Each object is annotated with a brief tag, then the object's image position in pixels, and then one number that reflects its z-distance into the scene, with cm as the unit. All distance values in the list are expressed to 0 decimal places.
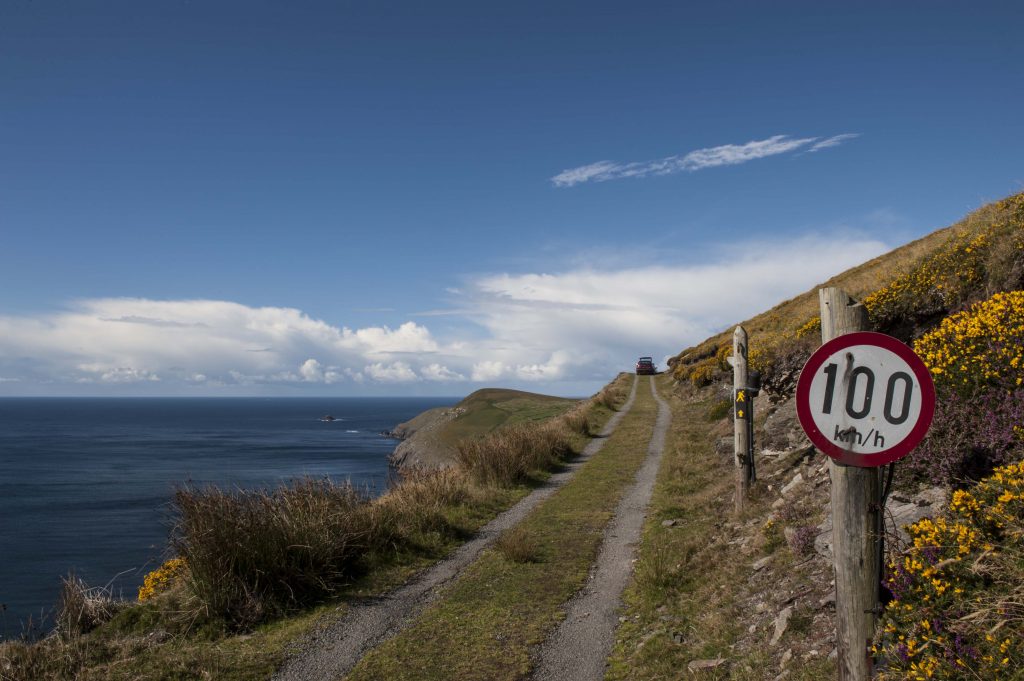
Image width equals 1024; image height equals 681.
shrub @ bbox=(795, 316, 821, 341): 1542
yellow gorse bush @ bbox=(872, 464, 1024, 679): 351
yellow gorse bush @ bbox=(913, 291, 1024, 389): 614
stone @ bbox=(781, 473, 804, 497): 885
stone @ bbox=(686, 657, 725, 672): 511
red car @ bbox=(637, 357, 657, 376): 6886
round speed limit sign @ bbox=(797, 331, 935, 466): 312
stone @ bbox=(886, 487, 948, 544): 548
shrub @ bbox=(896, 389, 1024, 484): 559
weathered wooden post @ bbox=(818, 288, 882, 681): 346
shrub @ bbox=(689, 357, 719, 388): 3272
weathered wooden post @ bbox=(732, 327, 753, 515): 998
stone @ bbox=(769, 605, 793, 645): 496
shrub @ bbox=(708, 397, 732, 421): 2204
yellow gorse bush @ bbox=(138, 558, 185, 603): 1011
